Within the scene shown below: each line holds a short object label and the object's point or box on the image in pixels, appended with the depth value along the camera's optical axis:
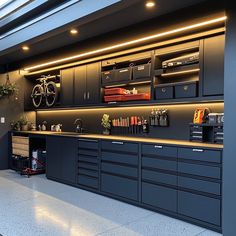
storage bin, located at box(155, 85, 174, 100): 3.83
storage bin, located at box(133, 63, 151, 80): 4.14
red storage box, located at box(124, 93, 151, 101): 4.23
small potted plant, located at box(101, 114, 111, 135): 5.07
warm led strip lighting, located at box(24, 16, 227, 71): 3.24
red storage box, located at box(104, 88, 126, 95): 4.63
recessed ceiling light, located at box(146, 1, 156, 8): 3.06
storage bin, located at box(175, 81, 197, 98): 3.56
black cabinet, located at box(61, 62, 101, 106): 5.05
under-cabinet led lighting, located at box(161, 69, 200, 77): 3.68
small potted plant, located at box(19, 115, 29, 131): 6.58
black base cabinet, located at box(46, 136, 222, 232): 3.01
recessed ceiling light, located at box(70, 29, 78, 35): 4.06
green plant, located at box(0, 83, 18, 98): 6.22
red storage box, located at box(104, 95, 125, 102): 4.58
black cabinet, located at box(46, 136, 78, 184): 4.86
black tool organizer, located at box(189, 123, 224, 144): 3.41
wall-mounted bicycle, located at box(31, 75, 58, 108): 6.09
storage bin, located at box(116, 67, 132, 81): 4.46
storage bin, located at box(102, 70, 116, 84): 4.71
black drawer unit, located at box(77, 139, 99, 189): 4.41
